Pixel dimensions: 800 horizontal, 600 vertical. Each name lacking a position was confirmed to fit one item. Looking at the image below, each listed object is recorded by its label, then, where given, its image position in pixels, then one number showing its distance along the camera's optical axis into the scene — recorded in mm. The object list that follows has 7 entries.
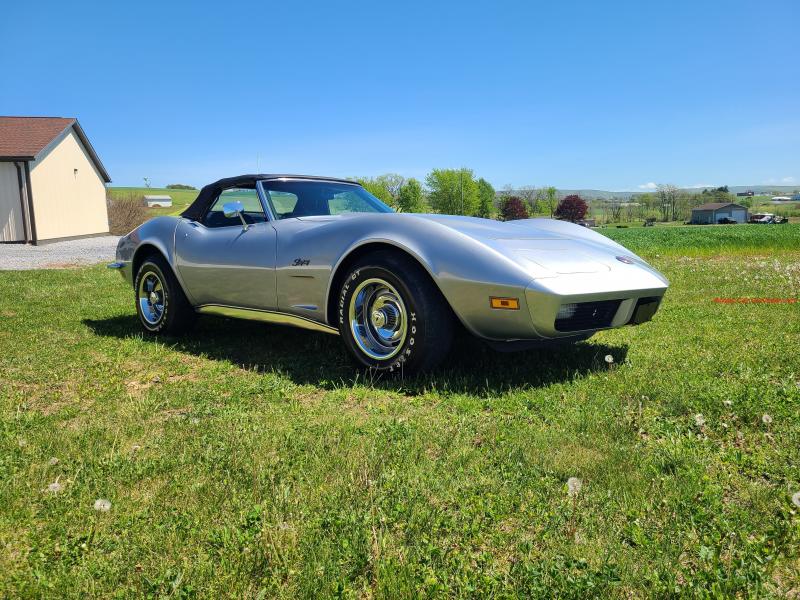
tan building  21859
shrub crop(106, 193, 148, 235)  33031
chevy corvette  3477
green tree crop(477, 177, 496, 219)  108562
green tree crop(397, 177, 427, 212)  81794
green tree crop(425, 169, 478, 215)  94062
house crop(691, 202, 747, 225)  128725
